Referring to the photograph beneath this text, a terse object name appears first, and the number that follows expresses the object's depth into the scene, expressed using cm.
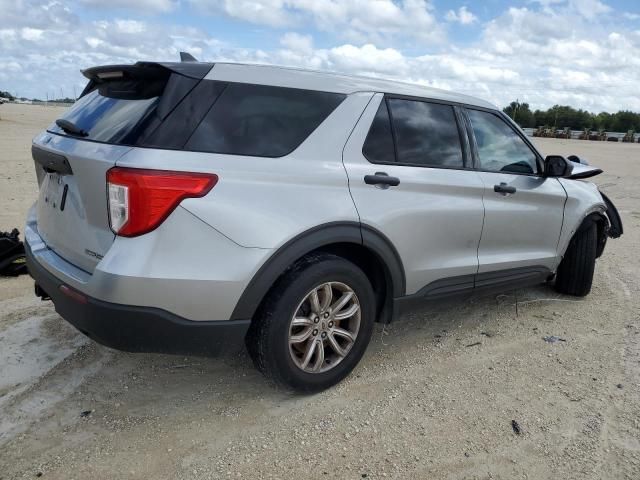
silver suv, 248
